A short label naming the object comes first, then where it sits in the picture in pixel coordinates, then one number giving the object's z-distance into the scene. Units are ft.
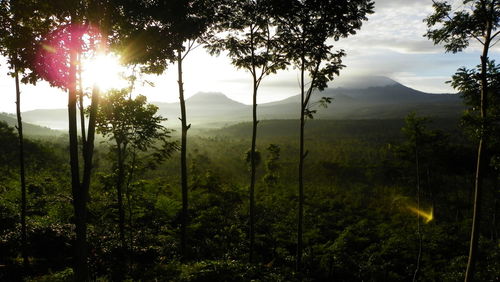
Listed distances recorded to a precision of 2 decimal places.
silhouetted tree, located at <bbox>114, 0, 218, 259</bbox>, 26.76
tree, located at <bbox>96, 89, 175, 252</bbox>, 41.22
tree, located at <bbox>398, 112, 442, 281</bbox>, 70.03
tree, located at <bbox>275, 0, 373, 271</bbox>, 40.93
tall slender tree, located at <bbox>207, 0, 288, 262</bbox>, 42.91
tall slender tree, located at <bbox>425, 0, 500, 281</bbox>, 31.94
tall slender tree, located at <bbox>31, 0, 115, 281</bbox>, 22.06
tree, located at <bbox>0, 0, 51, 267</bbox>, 21.62
